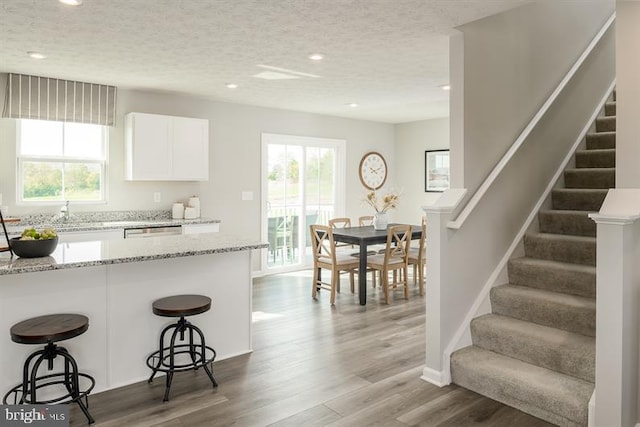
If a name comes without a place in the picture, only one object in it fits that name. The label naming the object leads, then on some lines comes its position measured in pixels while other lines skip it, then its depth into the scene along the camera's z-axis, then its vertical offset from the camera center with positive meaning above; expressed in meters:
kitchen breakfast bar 2.65 -0.55
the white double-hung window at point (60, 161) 4.86 +0.55
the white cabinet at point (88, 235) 4.48 -0.25
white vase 5.78 -0.12
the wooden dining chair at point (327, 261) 5.16 -0.60
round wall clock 7.89 +0.73
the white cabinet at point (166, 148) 5.20 +0.75
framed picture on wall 7.44 +0.69
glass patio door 6.80 +0.30
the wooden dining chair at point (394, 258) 5.18 -0.56
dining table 5.08 -0.33
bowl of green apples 2.74 -0.20
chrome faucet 4.93 -0.01
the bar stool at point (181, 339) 2.86 -0.86
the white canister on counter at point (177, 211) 5.65 +0.00
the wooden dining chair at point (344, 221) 6.21 -0.14
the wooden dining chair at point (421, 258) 5.63 -0.59
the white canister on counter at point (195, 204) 5.77 +0.09
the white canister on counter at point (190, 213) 5.68 -0.03
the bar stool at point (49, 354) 2.36 -0.79
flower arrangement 5.71 +0.15
